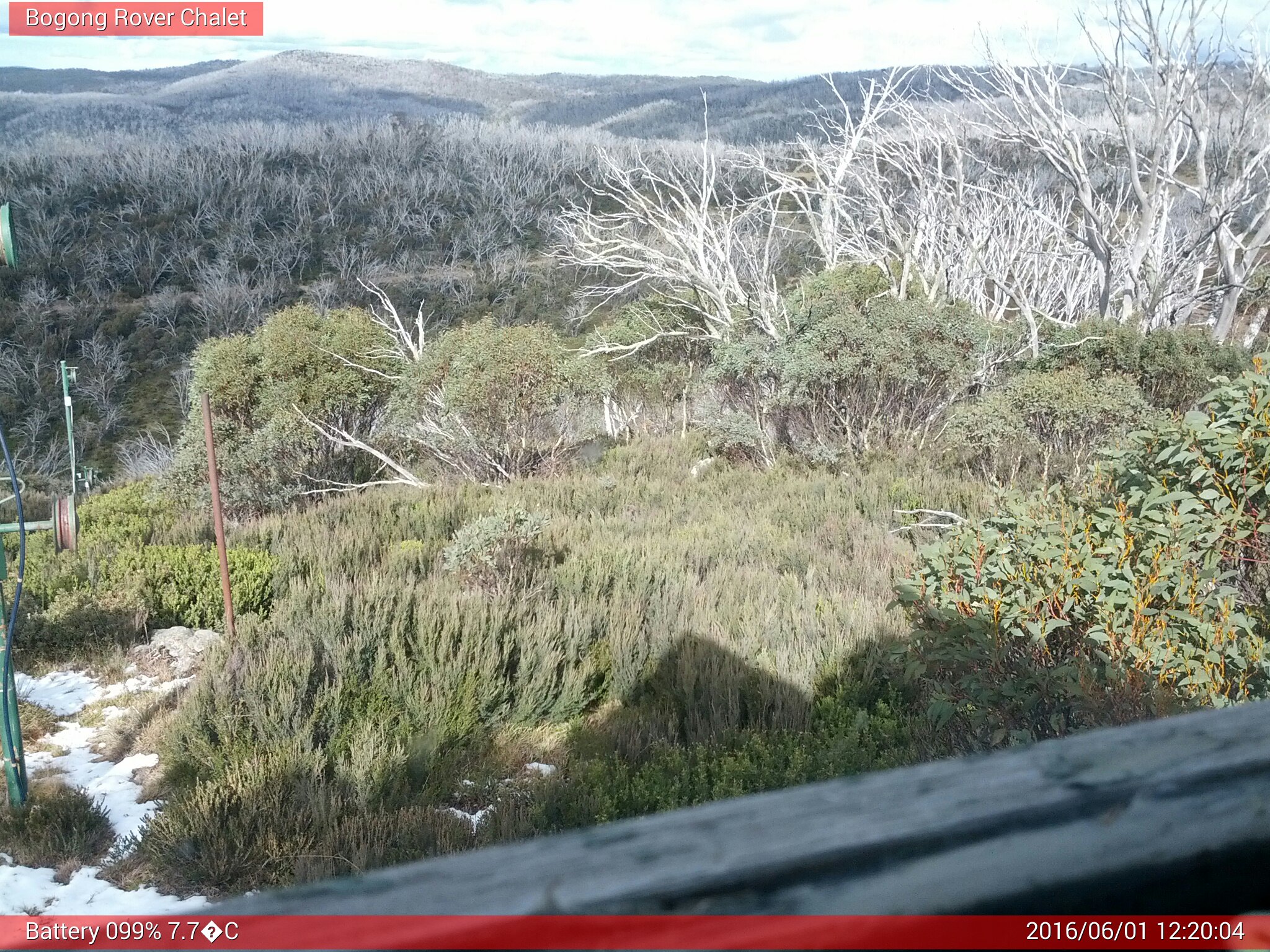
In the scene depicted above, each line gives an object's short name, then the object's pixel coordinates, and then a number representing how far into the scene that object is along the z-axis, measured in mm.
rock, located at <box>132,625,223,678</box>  5527
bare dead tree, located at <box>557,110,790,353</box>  12625
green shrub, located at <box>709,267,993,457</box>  10016
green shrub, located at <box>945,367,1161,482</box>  7910
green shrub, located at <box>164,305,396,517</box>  10867
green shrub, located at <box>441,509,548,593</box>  6219
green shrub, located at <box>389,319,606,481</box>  10852
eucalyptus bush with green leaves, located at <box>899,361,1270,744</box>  2932
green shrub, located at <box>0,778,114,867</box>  3523
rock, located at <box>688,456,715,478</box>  11031
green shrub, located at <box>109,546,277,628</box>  6125
